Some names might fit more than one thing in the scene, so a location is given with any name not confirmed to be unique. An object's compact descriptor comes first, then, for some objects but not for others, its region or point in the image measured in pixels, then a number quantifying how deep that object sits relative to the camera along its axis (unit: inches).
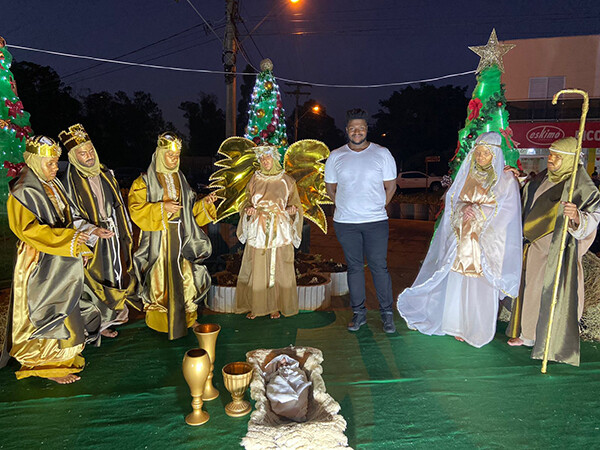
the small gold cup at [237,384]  106.9
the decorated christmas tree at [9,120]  207.9
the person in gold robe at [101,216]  153.9
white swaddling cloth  114.3
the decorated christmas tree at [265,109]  267.0
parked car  974.4
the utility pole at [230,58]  415.8
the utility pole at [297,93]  1294.3
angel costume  187.9
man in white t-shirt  163.9
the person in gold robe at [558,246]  142.9
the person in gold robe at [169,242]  166.2
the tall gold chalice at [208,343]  112.6
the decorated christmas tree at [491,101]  237.5
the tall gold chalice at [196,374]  103.7
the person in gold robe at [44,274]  128.0
